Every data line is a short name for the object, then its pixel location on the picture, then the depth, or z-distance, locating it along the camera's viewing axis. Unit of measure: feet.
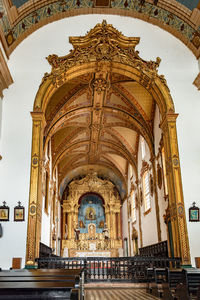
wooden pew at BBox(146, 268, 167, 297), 22.03
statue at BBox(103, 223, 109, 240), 78.77
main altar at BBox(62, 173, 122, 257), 78.69
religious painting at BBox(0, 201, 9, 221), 29.32
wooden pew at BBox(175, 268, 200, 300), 14.87
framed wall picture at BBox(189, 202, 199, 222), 30.40
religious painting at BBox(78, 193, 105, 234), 84.23
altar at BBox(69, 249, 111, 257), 74.95
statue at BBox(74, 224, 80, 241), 79.09
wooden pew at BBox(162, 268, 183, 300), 18.07
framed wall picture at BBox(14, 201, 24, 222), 29.43
